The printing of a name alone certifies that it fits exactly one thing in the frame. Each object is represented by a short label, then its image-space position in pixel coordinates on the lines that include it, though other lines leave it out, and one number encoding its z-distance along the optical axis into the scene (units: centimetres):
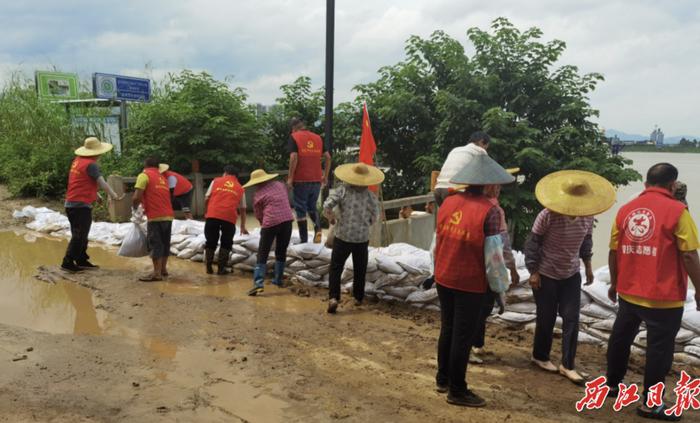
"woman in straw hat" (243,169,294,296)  569
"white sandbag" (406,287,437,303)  523
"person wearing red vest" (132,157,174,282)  593
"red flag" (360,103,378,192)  672
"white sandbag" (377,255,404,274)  537
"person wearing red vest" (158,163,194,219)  639
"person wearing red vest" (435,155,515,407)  319
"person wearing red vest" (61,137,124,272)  622
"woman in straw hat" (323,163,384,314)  508
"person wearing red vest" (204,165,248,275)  613
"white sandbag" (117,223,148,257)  620
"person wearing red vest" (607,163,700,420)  312
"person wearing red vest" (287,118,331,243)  632
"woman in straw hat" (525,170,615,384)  363
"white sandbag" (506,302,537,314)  479
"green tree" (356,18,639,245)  852
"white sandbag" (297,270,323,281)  601
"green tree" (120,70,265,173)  1002
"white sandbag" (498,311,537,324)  476
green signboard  1460
